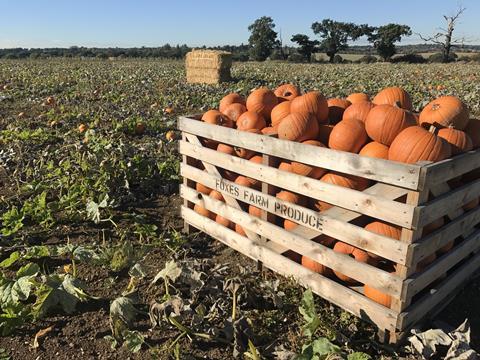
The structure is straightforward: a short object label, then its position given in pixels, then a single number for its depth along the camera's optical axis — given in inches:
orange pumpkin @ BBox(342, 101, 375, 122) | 155.4
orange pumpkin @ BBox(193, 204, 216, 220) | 197.9
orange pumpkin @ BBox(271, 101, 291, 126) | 179.2
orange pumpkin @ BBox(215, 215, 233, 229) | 187.2
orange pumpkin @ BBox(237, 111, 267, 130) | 177.2
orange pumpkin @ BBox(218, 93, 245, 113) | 205.8
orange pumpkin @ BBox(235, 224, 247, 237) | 179.2
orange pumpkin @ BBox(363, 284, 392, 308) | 130.8
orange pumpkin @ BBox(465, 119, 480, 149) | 148.7
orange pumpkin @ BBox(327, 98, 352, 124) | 177.8
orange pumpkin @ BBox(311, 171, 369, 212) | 139.8
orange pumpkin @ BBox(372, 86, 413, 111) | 167.5
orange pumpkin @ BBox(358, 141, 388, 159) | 138.6
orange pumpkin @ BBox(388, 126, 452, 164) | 126.0
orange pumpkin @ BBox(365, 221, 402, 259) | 130.3
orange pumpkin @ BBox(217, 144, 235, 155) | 179.0
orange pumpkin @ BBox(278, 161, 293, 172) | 153.9
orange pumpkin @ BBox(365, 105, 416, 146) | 139.0
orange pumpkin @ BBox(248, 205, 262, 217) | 169.2
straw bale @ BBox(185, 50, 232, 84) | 852.0
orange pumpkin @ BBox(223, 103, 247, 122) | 193.9
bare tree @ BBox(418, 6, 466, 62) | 2357.3
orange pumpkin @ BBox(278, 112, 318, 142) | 154.4
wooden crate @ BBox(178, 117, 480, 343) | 119.3
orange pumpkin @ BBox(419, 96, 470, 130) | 144.5
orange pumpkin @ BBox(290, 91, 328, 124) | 165.0
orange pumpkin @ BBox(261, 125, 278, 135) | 163.2
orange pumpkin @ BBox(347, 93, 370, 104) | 177.5
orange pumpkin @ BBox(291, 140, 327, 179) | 150.0
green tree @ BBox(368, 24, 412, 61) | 2598.4
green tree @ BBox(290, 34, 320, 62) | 2989.7
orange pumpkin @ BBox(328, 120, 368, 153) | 145.2
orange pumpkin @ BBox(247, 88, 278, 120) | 186.7
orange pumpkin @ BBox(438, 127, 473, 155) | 136.2
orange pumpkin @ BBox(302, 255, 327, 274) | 149.2
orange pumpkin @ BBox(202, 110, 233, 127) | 188.2
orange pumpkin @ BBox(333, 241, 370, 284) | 136.0
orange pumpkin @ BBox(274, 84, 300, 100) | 203.6
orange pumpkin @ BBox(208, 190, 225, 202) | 187.8
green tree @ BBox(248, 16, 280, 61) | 3120.1
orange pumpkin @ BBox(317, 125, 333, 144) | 162.6
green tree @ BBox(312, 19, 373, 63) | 3169.3
